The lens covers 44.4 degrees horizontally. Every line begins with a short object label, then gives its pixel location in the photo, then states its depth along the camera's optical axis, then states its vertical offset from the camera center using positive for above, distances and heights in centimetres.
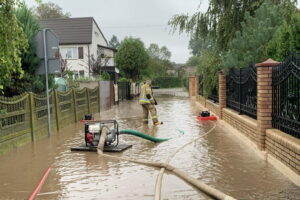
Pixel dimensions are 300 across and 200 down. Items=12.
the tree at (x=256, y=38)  1123 +119
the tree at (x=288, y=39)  818 +83
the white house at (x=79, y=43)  3997 +406
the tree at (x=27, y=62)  1056 +56
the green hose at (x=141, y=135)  856 -132
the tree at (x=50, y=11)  6122 +1170
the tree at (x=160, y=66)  6562 +235
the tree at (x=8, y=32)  689 +94
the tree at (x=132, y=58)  4334 +245
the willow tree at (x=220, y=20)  1577 +257
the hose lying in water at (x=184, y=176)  468 -149
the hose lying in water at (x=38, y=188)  491 -153
